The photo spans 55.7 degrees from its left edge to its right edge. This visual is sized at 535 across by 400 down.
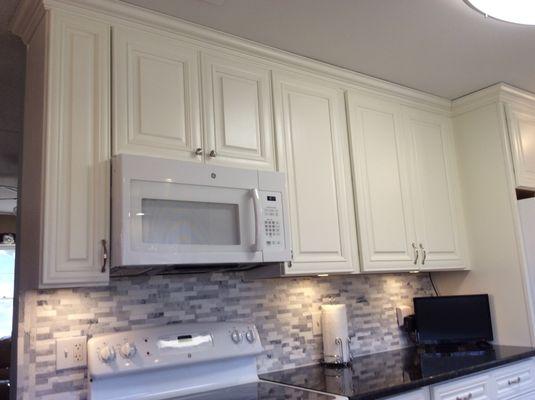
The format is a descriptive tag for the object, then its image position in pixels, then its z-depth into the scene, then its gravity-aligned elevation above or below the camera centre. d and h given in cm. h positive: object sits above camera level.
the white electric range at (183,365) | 183 -27
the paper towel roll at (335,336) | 244 -26
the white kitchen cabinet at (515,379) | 240 -52
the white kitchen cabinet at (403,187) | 253 +48
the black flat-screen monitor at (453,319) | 280 -24
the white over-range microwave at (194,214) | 171 +28
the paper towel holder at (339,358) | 243 -36
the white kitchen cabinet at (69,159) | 164 +47
